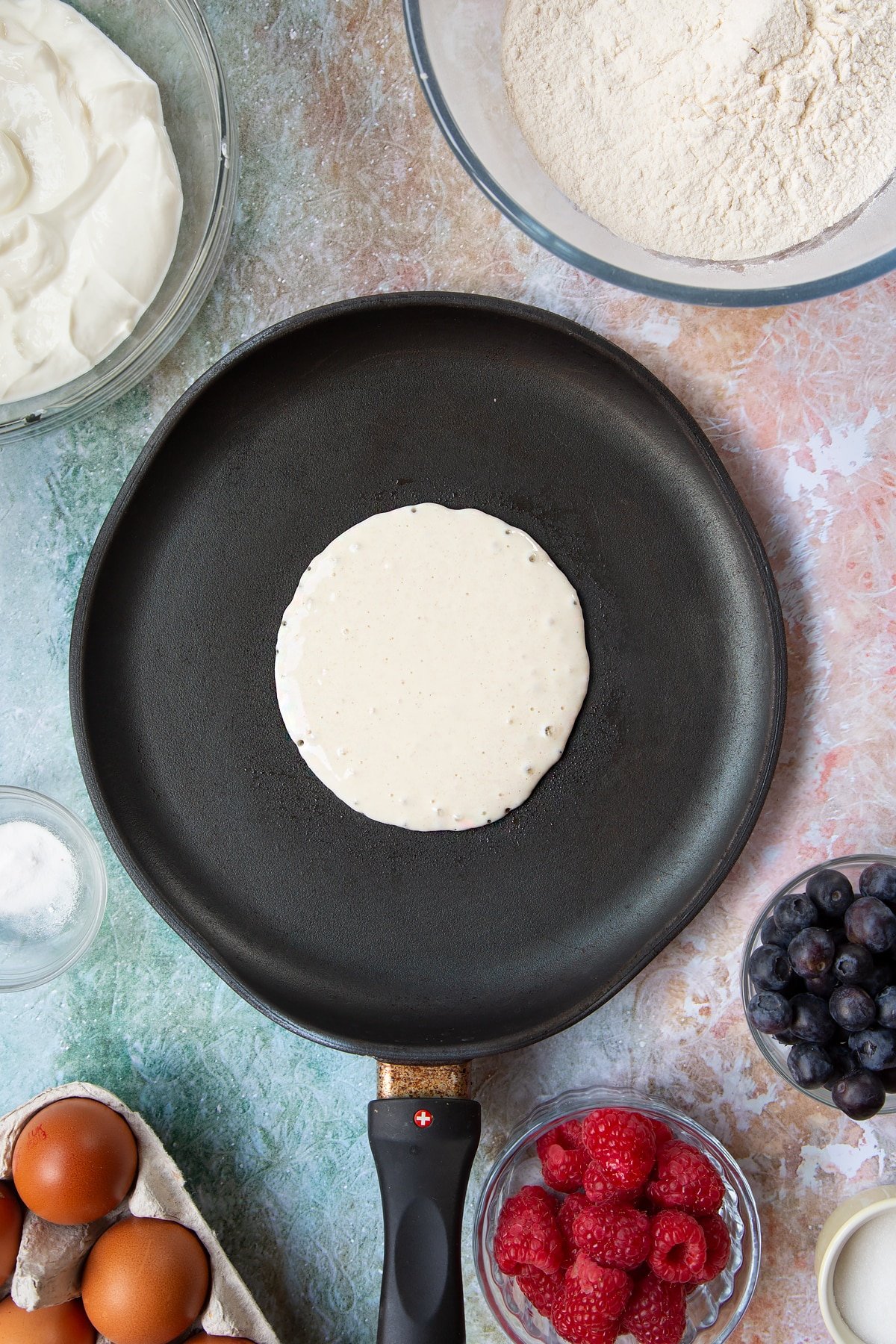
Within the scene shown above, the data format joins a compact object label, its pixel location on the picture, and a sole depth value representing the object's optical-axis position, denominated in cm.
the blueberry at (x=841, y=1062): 66
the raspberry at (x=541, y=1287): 67
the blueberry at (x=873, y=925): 65
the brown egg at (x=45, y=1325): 68
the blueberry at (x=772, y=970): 66
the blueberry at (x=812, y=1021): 66
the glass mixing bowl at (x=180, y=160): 70
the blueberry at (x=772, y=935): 67
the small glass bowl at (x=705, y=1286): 68
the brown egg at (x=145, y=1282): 67
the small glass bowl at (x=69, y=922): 72
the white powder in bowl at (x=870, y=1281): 68
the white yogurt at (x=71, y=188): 68
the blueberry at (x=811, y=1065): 66
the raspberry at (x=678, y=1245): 65
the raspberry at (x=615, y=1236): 65
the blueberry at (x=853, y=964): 65
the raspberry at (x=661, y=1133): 68
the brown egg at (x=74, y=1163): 67
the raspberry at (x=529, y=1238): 66
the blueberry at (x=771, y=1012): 66
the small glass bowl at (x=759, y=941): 68
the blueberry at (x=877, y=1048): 65
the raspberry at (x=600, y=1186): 66
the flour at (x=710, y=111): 64
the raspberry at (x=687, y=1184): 66
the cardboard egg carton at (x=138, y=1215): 68
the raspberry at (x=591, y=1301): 65
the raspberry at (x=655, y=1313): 66
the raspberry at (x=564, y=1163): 67
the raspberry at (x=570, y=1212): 67
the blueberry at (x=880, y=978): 65
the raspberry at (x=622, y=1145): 65
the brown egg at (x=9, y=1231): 68
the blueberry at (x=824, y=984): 66
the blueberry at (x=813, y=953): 65
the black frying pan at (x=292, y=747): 70
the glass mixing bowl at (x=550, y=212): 66
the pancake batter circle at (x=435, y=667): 70
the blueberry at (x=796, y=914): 66
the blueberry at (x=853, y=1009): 65
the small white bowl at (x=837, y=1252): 67
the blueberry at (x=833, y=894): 66
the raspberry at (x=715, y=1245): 67
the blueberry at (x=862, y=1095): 65
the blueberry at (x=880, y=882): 66
